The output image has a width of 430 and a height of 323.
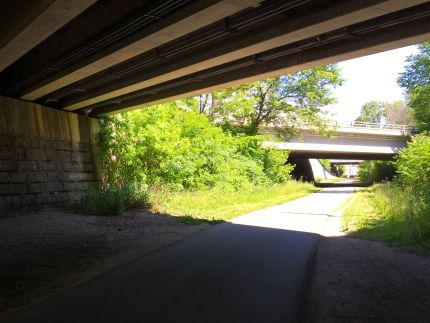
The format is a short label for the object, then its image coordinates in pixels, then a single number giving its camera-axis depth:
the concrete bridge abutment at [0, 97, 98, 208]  16.84
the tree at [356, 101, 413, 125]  91.44
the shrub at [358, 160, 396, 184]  57.09
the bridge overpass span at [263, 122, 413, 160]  45.12
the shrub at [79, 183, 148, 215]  15.96
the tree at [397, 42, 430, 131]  39.56
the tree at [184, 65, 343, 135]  33.59
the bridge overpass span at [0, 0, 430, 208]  9.45
